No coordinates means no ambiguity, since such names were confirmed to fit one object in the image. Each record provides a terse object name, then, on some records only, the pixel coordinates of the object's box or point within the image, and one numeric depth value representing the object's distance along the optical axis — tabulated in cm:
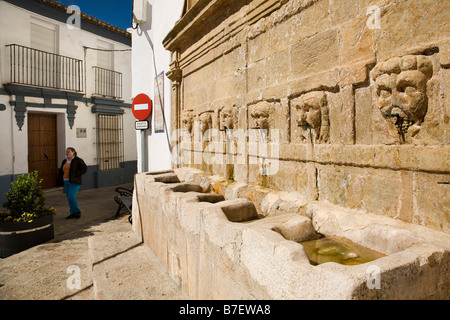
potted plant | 415
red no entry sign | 699
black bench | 555
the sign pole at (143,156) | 741
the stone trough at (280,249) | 122
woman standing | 611
